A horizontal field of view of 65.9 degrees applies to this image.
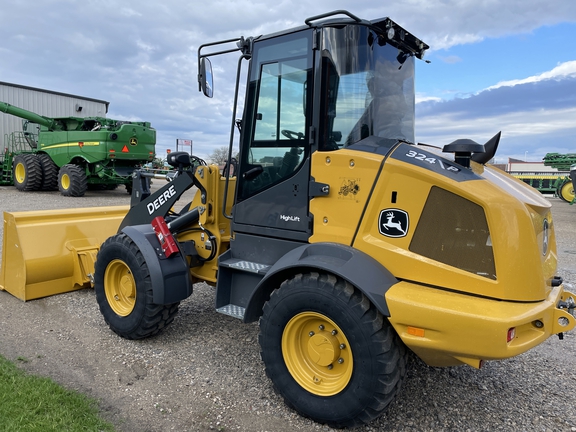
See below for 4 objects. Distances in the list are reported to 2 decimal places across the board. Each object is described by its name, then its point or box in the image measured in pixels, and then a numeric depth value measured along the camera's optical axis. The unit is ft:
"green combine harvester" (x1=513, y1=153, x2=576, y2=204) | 78.33
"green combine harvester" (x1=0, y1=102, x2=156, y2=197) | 48.73
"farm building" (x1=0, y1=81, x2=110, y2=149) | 65.82
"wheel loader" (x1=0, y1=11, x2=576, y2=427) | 8.31
